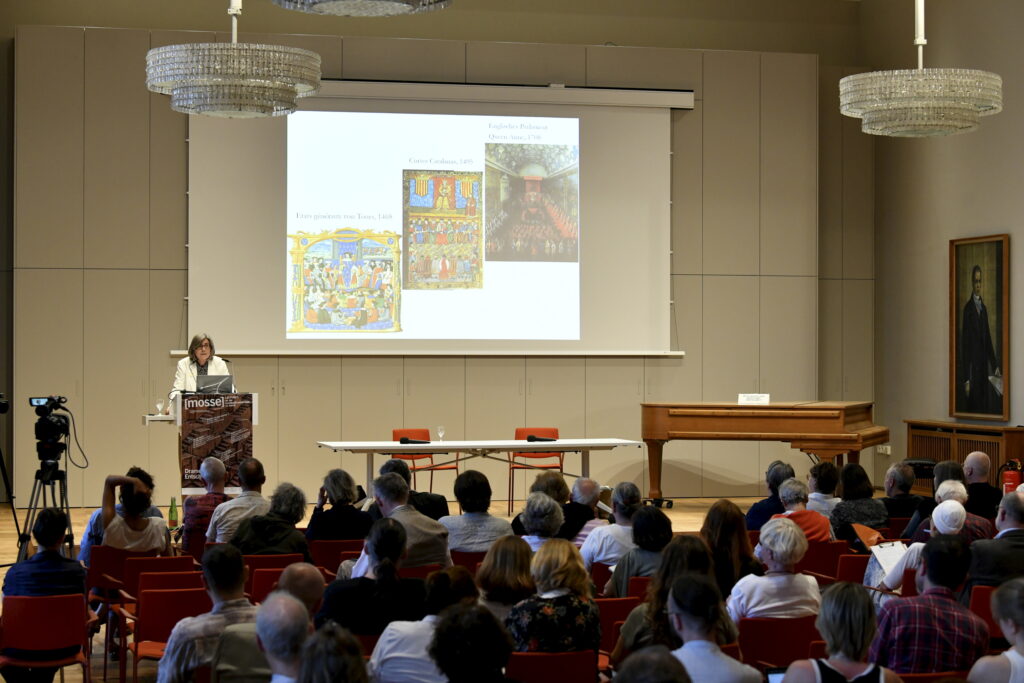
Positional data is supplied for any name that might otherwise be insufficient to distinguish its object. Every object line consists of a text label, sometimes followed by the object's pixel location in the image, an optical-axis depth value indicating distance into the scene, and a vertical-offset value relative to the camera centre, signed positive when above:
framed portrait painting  10.67 +0.28
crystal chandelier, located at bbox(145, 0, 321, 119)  7.07 +1.72
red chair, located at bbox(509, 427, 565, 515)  10.34 -0.90
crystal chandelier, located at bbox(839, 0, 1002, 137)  7.27 +1.62
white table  8.95 -0.70
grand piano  9.88 -0.59
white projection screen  11.08 +1.26
